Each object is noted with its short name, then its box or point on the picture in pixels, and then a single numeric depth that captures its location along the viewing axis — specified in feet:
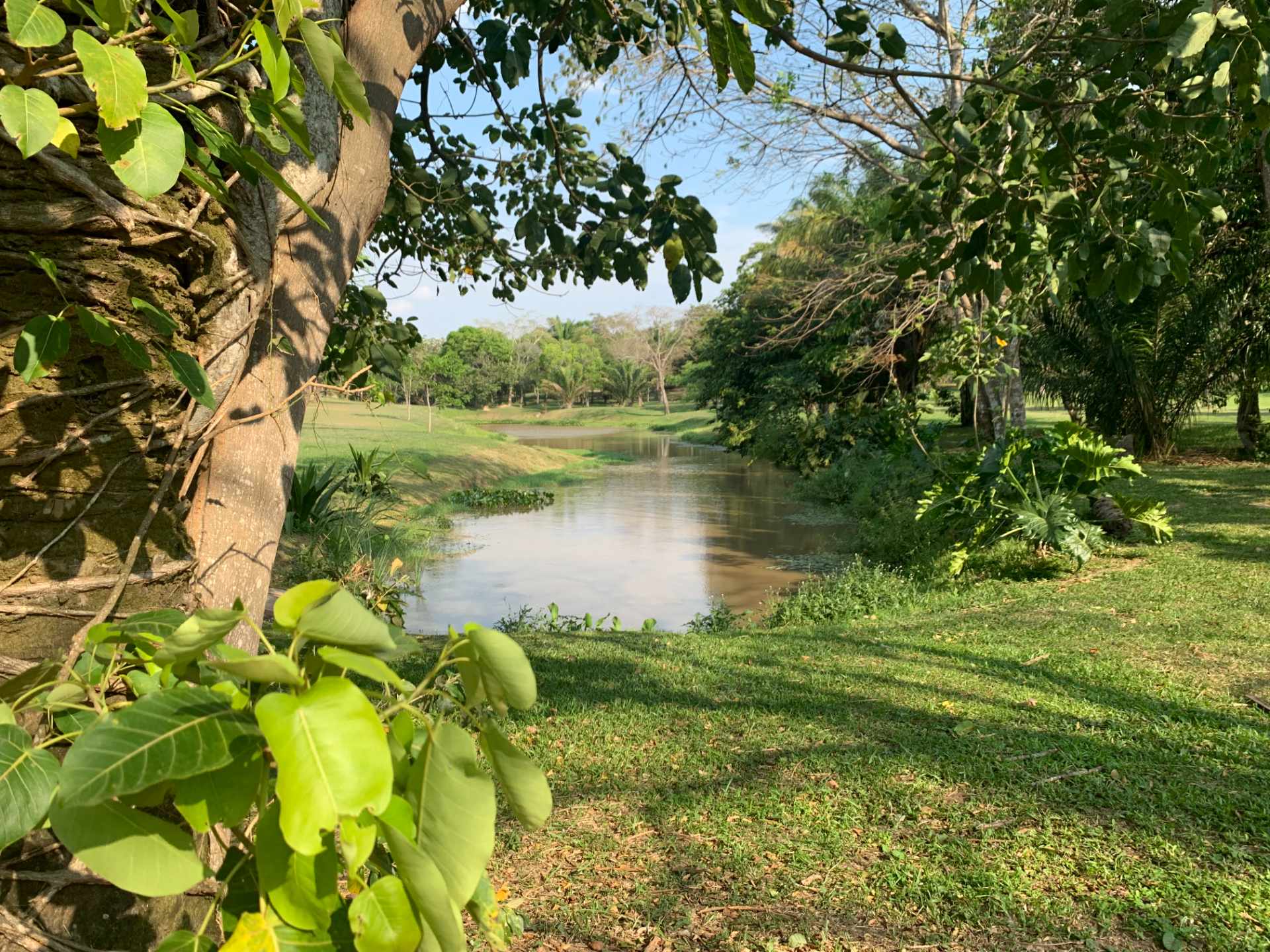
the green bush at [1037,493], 21.29
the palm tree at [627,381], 217.77
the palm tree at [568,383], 205.26
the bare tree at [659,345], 206.39
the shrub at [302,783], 1.54
